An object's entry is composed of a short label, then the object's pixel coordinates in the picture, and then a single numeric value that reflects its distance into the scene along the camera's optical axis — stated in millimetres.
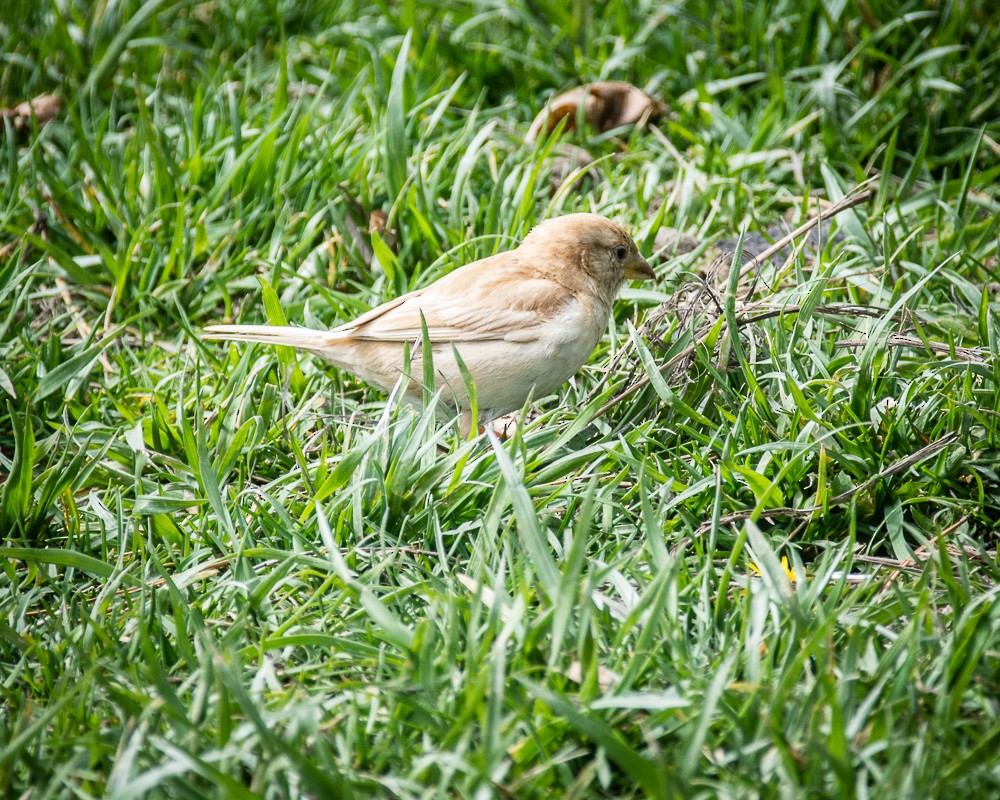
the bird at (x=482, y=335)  6984
